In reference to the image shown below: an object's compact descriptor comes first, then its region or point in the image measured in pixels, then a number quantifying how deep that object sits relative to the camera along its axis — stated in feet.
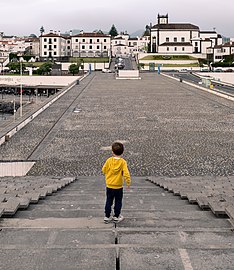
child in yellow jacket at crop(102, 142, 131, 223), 16.99
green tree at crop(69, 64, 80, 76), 238.07
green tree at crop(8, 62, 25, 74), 260.79
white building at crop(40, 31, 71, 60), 329.93
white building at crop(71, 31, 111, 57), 349.20
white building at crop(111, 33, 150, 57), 399.65
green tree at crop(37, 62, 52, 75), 240.32
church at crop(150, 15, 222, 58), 327.88
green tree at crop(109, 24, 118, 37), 485.97
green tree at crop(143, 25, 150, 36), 467.03
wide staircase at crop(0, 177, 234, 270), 11.53
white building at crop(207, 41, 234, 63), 300.81
